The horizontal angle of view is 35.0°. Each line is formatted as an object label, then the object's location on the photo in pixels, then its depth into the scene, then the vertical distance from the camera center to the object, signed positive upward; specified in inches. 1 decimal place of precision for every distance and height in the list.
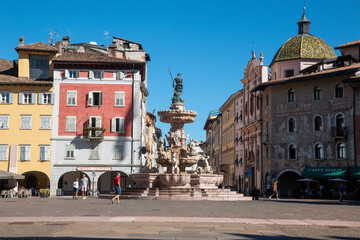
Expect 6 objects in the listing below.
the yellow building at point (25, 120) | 2242.9 +238.2
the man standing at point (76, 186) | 1487.0 -13.5
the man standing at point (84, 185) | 1513.3 -11.0
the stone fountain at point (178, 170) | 1341.0 +29.9
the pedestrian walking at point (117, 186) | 1120.7 -9.7
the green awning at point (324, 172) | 1904.5 +38.3
